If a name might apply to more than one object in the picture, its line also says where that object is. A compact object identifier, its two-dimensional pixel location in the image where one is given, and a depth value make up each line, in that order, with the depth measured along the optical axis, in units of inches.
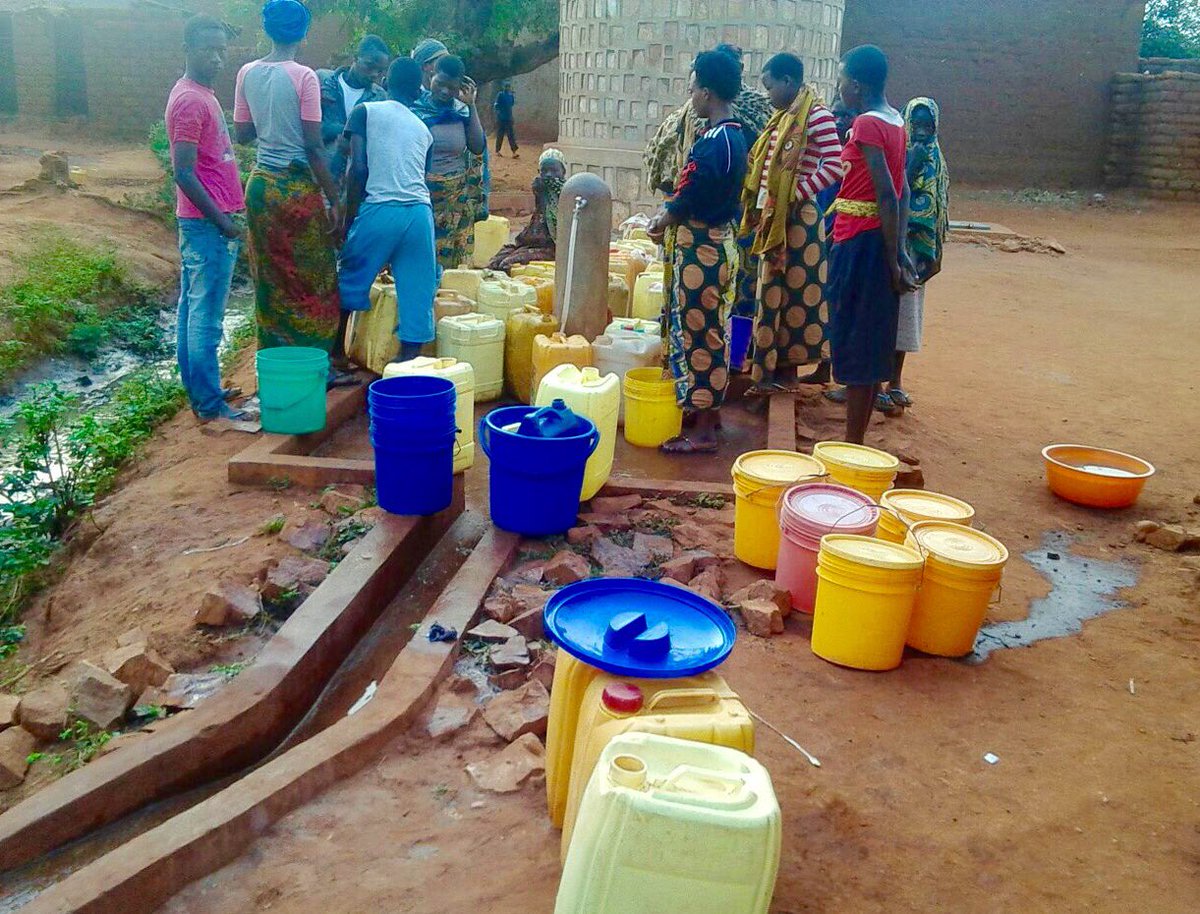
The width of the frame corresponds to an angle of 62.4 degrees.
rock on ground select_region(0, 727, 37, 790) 120.1
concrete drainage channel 92.3
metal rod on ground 109.7
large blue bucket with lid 151.6
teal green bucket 195.3
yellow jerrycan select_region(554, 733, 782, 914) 67.9
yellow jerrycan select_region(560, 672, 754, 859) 81.7
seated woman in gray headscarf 319.6
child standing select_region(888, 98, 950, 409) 208.4
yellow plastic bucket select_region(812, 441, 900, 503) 161.5
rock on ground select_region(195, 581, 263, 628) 139.5
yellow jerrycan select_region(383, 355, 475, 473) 179.5
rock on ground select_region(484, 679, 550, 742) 112.4
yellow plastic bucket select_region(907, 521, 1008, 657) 128.4
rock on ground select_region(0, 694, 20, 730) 128.2
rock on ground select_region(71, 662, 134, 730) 122.3
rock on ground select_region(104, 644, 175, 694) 128.5
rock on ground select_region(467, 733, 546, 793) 104.7
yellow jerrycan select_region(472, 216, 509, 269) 372.5
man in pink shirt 186.5
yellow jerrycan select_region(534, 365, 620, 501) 173.0
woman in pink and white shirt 196.1
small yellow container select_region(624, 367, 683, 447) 208.1
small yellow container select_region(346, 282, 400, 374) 231.5
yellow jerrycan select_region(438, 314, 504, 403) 229.6
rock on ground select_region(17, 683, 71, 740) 125.6
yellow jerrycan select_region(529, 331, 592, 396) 213.5
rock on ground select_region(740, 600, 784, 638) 136.9
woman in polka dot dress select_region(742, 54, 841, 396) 202.7
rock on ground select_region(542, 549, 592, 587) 147.7
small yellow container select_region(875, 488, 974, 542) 144.9
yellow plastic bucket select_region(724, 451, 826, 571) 151.3
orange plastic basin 189.0
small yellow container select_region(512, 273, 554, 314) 251.4
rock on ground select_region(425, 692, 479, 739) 113.6
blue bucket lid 86.0
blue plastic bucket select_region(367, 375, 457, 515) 156.9
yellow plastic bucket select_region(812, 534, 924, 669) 124.8
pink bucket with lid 137.4
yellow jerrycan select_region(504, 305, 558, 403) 232.5
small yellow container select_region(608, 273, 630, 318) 258.5
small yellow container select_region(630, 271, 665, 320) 255.3
